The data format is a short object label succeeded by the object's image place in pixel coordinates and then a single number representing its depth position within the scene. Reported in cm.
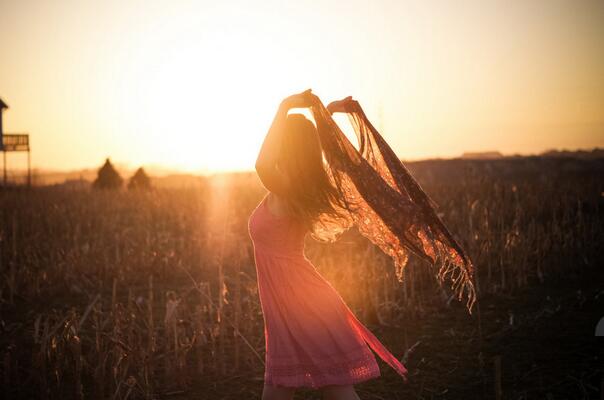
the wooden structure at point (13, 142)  3144
